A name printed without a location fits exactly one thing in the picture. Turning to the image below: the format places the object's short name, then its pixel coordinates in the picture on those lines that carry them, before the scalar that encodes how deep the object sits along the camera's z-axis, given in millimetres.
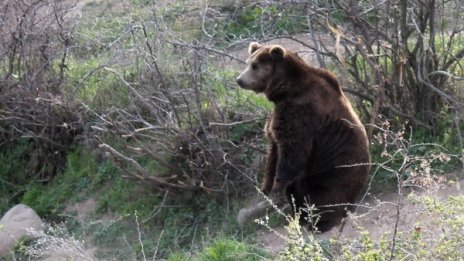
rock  20922
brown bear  15742
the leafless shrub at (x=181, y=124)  19937
